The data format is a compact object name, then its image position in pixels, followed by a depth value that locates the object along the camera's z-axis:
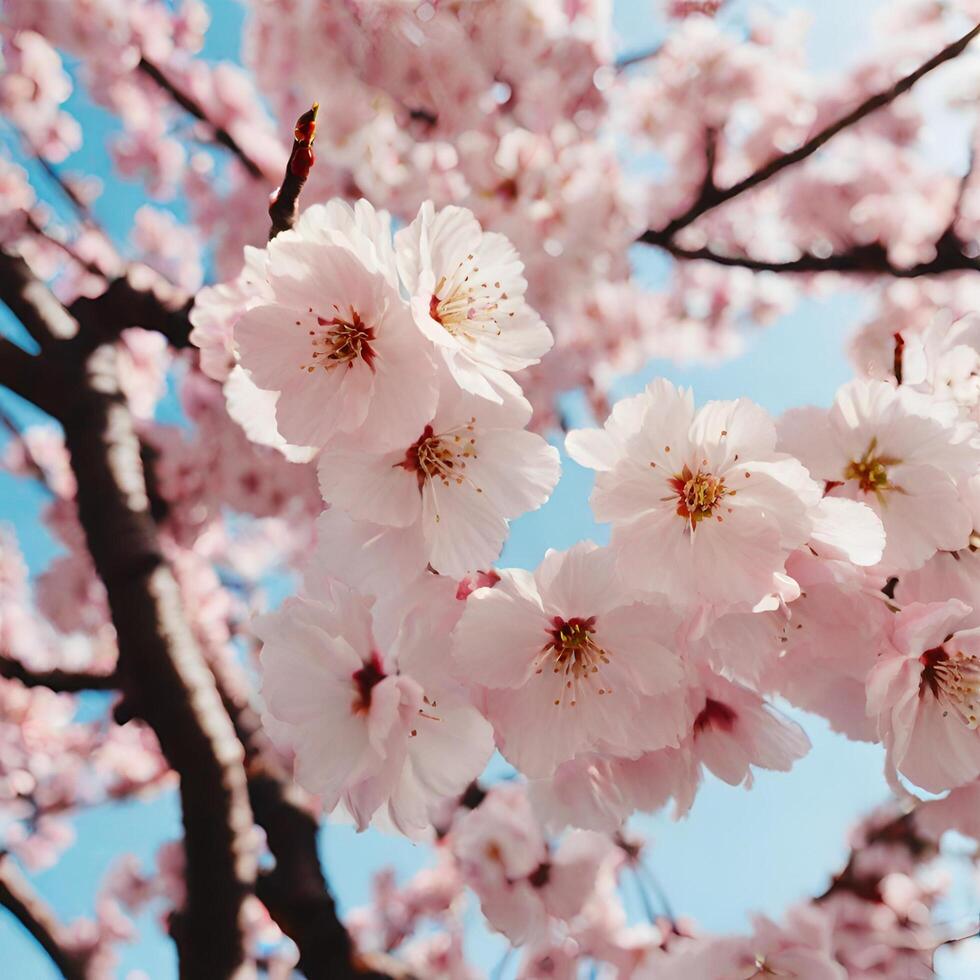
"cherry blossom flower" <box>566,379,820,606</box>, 0.23
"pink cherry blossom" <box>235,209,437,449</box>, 0.22
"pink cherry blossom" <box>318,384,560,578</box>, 0.23
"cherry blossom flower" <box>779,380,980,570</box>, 0.24
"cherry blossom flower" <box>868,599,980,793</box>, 0.23
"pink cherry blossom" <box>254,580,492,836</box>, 0.23
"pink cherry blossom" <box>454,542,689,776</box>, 0.23
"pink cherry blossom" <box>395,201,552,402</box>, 0.24
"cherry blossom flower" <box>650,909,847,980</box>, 0.36
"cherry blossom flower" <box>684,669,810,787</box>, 0.26
